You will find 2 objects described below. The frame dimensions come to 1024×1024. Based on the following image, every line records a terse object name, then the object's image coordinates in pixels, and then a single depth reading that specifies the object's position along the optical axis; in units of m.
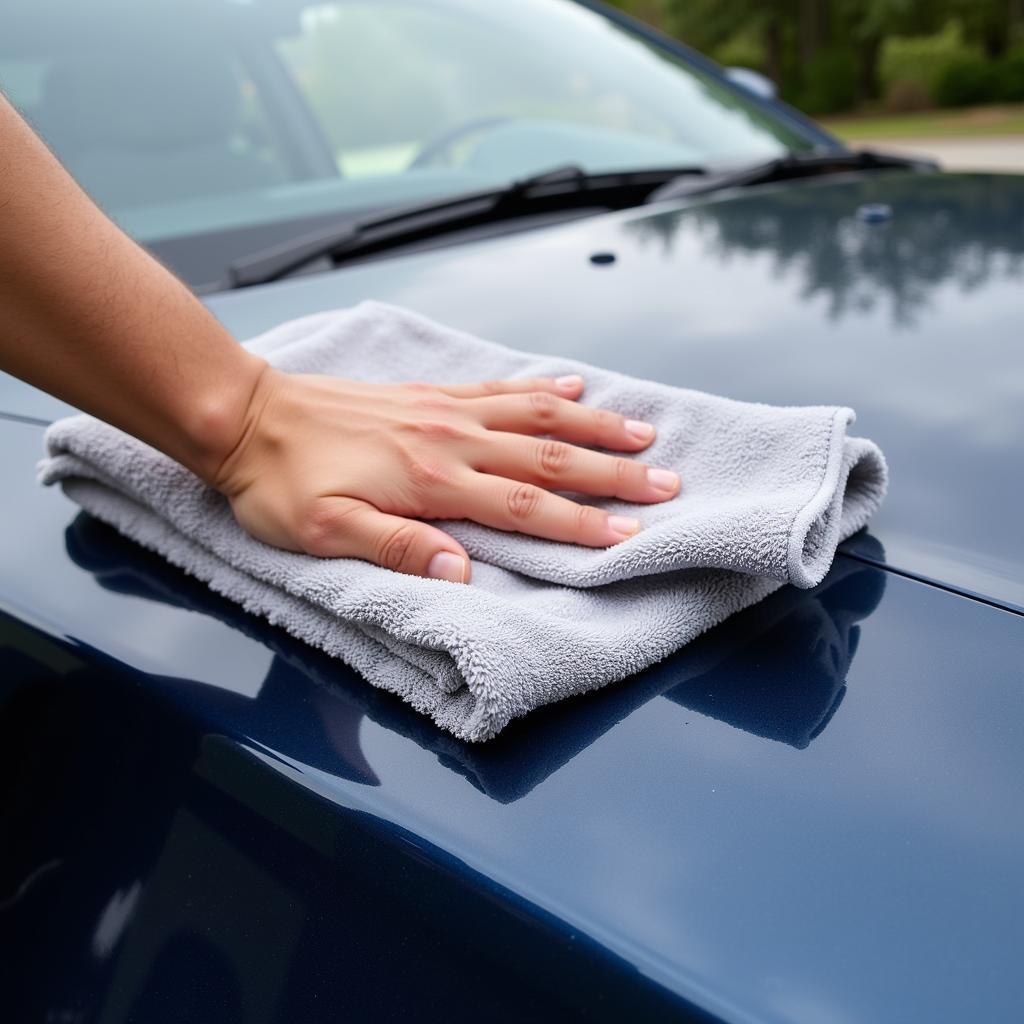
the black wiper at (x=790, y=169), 1.64
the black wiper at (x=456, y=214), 1.32
